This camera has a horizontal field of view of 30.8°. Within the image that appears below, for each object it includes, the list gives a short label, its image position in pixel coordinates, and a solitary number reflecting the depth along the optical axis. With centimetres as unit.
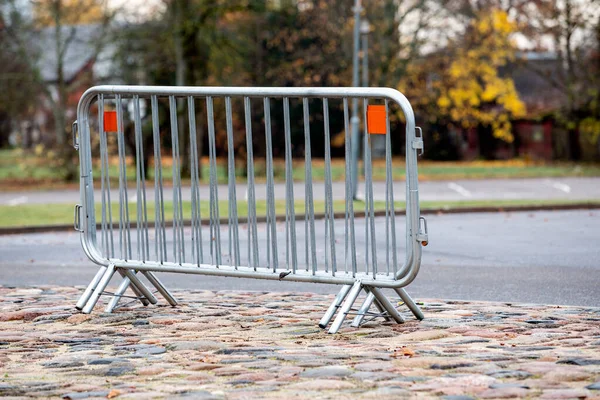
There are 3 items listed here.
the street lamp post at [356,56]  2445
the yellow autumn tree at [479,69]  4088
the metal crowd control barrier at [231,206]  676
